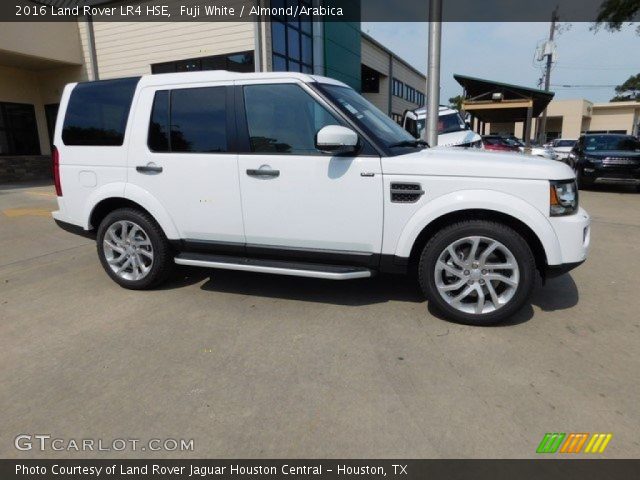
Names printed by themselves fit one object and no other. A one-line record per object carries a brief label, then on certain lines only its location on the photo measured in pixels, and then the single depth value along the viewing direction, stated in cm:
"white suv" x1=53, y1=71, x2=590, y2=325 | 342
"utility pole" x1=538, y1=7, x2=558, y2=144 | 2873
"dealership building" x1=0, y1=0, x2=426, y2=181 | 1350
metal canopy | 1848
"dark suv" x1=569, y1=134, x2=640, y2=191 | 1151
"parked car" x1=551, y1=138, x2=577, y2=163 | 2335
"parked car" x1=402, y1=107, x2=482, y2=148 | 1247
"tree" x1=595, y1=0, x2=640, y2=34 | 1504
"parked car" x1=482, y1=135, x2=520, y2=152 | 1854
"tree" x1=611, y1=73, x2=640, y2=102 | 8524
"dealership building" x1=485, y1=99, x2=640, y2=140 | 5056
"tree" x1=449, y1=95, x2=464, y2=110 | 7212
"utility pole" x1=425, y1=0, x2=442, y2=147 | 827
